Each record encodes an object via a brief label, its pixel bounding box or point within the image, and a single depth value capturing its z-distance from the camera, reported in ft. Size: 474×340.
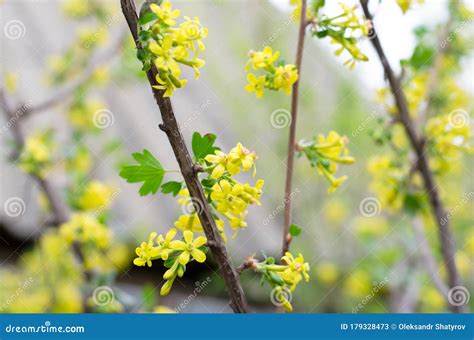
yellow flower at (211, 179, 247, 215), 1.90
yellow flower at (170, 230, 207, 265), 1.91
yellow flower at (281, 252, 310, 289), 1.93
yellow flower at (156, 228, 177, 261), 1.90
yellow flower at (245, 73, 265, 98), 2.02
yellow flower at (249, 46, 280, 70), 2.02
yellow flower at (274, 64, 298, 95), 2.00
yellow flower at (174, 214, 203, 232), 1.94
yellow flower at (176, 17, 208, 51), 1.89
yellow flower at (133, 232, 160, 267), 1.89
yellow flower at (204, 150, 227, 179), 1.90
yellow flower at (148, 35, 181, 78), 1.88
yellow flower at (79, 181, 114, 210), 2.90
